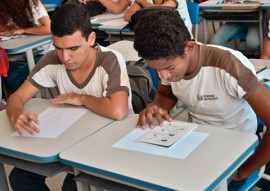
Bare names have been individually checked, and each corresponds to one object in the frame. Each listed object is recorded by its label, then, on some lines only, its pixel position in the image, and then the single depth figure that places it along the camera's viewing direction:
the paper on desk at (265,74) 1.91
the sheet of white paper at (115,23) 3.50
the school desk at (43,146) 1.44
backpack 1.92
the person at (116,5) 3.89
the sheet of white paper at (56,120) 1.59
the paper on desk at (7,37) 3.24
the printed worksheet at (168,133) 1.33
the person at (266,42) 2.41
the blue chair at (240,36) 3.80
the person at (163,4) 3.33
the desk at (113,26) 3.37
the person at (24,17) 3.18
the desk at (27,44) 3.00
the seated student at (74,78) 1.69
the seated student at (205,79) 1.34
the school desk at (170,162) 1.11
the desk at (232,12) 3.54
